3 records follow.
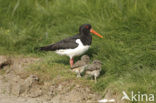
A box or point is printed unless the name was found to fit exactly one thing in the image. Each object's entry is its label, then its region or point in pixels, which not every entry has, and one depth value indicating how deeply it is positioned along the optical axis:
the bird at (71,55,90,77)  13.31
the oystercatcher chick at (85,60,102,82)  12.93
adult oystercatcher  14.34
